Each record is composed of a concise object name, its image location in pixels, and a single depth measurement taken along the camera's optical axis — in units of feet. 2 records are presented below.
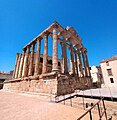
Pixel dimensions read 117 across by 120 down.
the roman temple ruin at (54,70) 29.94
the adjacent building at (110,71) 70.13
